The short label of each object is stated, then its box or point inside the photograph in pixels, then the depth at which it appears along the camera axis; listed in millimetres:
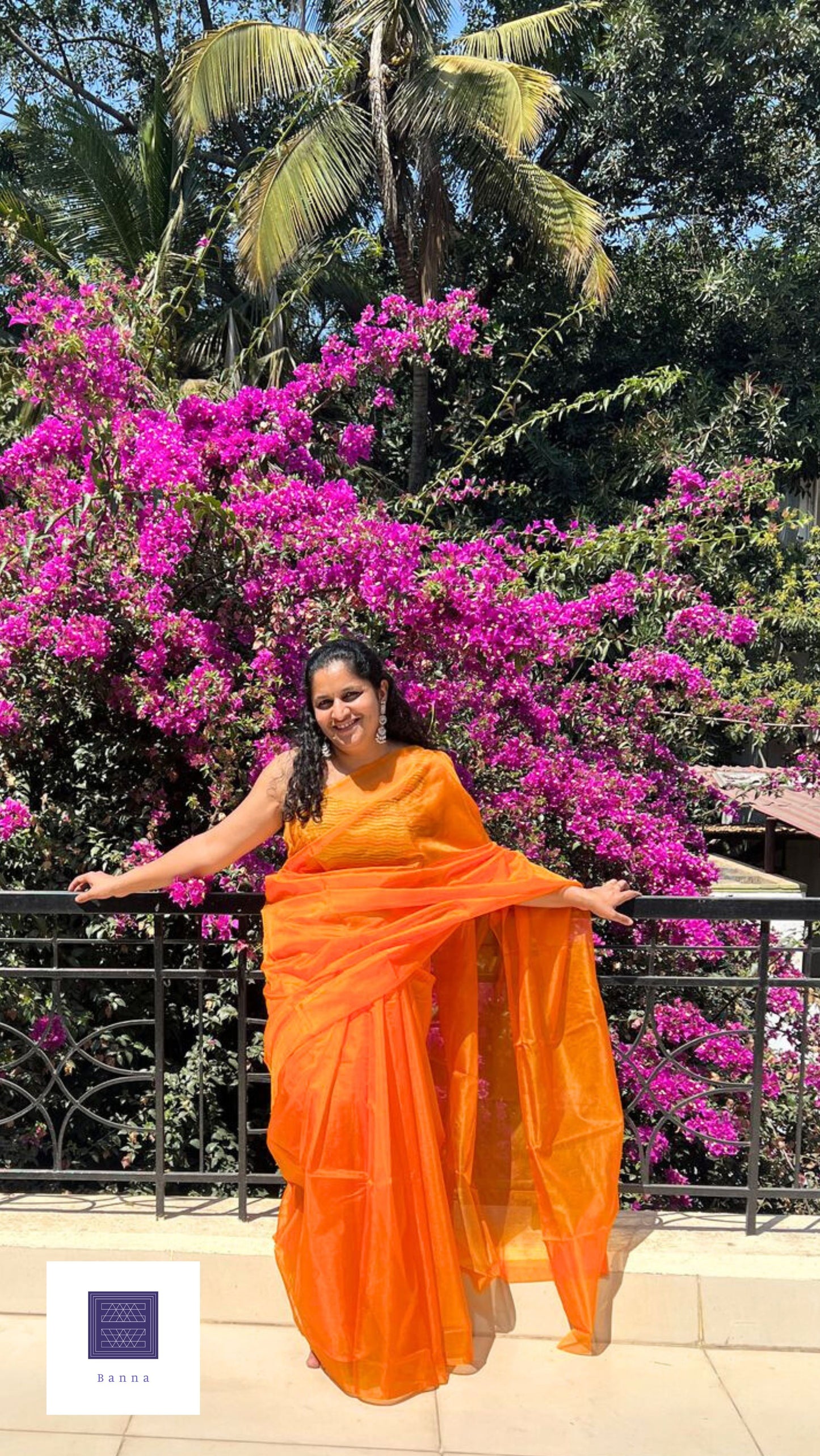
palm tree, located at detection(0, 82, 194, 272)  12125
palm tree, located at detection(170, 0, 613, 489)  10797
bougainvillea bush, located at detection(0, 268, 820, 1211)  3617
